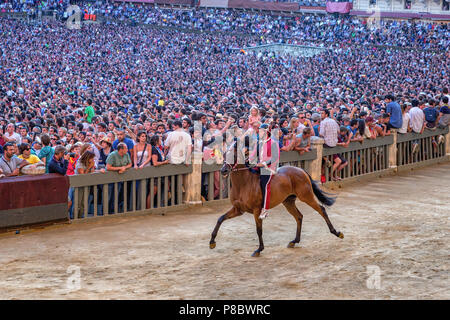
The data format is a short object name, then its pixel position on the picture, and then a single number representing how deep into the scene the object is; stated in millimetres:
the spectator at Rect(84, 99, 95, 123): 19609
